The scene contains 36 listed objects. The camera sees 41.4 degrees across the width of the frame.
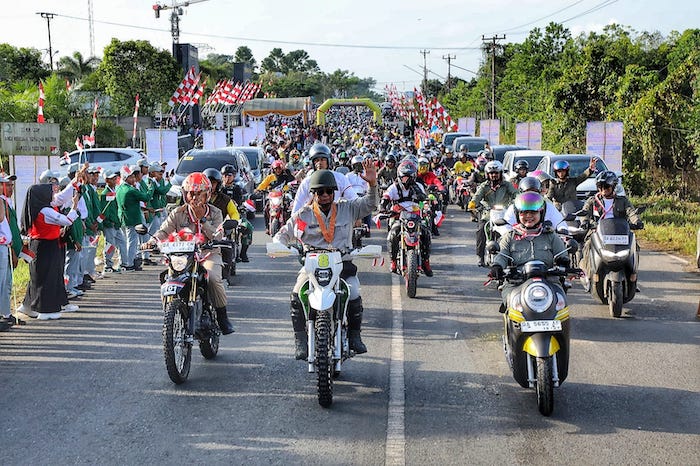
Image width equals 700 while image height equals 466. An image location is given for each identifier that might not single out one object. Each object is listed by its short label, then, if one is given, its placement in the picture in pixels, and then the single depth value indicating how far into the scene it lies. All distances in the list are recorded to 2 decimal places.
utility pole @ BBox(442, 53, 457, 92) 95.12
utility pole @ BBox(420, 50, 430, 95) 108.96
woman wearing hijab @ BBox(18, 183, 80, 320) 11.29
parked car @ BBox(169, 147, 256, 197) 22.56
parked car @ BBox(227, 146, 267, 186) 26.03
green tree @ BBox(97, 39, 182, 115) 53.25
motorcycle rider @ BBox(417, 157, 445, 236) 16.28
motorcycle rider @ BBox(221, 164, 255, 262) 14.62
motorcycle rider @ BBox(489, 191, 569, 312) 7.89
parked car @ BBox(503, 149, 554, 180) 22.33
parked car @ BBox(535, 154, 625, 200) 19.67
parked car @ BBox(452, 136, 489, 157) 34.84
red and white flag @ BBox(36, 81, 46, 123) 16.56
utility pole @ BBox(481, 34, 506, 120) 53.16
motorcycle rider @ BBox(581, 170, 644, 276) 11.66
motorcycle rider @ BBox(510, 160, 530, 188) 14.72
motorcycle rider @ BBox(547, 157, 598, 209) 14.27
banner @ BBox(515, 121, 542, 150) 31.31
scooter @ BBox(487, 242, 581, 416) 6.93
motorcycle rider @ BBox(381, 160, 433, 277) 13.11
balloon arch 83.26
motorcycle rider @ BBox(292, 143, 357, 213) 11.38
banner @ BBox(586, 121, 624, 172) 23.30
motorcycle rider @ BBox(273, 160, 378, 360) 7.75
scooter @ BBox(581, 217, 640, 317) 10.87
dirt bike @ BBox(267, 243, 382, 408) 7.12
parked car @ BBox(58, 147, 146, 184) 30.78
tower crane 67.00
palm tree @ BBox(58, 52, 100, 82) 62.75
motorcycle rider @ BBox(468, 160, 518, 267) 13.31
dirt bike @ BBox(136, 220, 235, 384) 7.82
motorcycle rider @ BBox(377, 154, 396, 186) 19.31
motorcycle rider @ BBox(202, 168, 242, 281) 11.44
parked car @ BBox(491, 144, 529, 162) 27.87
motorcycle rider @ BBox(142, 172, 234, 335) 8.69
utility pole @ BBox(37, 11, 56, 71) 75.38
